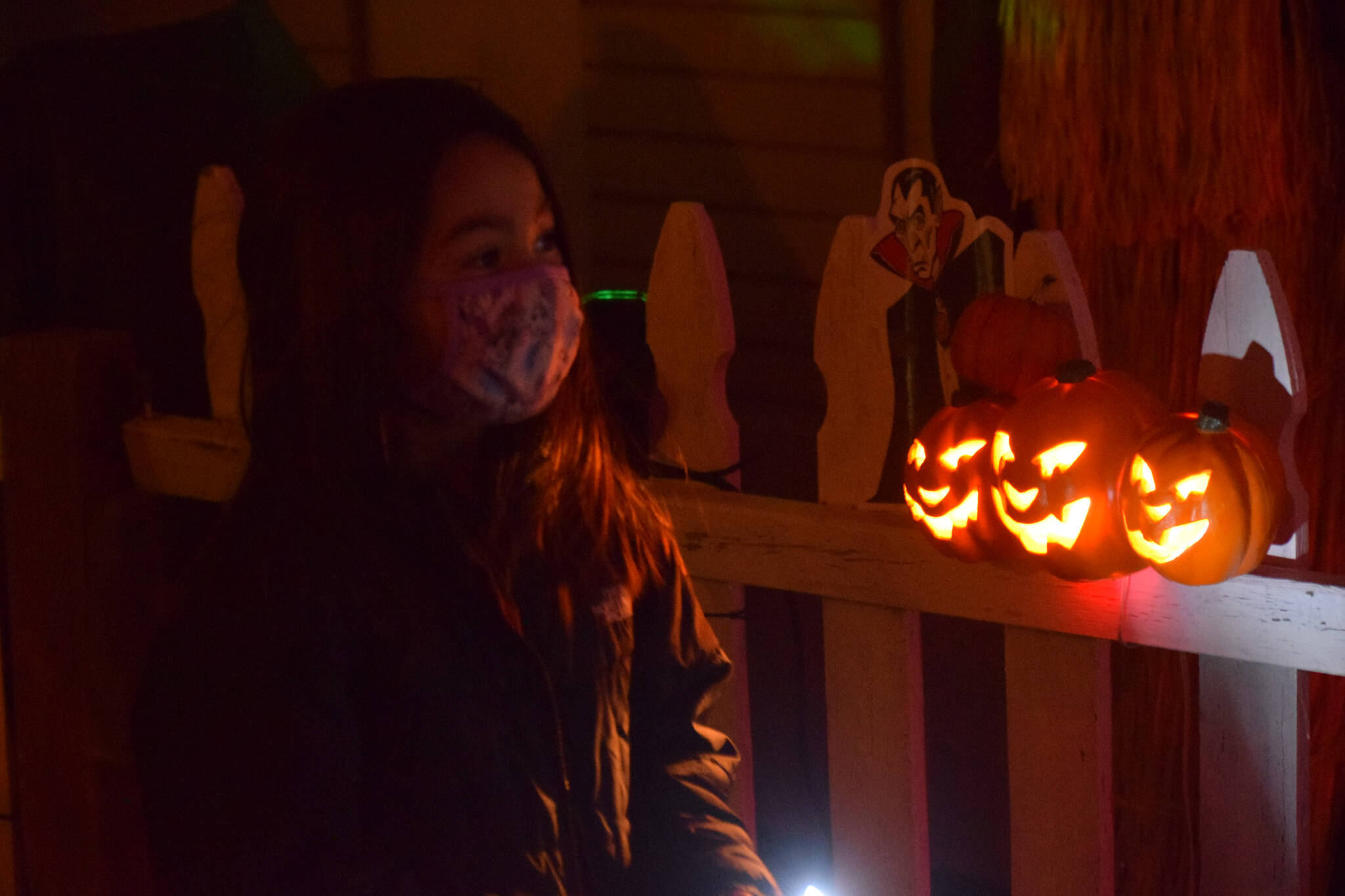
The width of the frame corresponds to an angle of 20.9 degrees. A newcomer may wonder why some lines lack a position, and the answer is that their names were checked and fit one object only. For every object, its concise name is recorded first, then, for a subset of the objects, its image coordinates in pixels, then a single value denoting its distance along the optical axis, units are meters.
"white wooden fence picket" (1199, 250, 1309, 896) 2.70
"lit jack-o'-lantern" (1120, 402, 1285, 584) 2.62
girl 2.50
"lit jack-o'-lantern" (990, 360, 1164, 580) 2.66
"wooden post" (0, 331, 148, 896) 3.15
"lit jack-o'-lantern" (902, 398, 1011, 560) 2.75
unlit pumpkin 2.74
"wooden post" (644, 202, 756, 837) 2.93
